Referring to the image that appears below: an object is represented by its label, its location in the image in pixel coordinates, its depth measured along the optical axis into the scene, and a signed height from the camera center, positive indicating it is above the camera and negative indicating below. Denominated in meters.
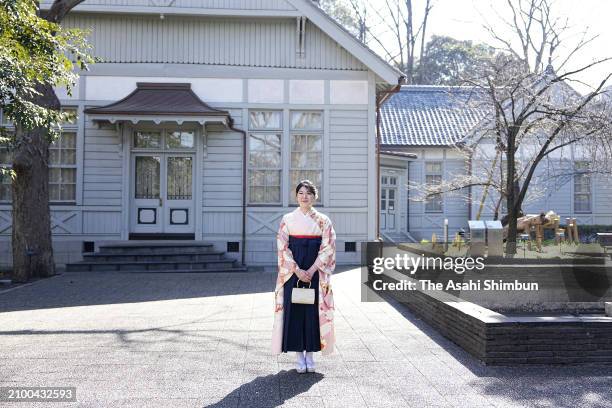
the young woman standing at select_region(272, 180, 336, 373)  5.43 -0.69
